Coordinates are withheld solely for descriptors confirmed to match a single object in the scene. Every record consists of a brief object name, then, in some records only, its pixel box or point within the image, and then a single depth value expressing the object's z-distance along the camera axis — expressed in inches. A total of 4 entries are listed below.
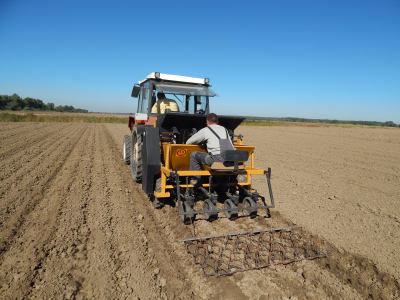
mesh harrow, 137.5
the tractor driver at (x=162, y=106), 256.8
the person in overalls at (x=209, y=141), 184.7
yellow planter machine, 186.5
